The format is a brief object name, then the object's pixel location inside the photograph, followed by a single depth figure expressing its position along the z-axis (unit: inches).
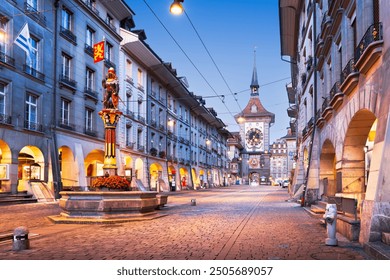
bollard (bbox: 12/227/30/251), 312.8
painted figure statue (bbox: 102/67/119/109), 615.2
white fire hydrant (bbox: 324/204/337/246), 338.4
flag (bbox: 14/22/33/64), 754.2
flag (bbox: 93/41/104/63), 1066.7
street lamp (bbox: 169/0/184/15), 270.7
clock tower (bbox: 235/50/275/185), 2309.5
